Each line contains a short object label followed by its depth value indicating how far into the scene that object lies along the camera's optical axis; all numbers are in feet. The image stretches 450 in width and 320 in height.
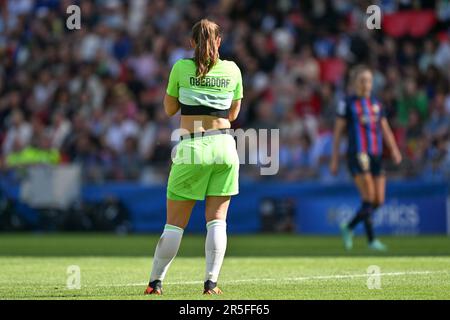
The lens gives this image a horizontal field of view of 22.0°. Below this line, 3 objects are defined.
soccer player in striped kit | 57.26
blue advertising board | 73.77
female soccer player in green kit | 32.37
